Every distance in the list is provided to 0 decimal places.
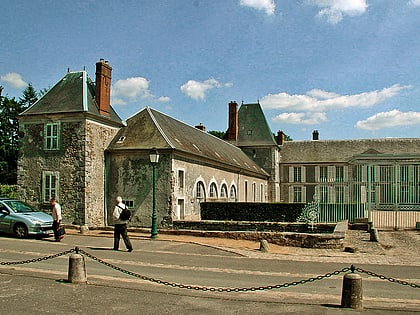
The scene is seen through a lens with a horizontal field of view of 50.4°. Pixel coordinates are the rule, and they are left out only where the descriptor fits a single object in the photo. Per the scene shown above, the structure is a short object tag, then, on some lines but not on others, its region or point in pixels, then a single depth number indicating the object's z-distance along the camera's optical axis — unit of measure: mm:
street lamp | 16039
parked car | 15078
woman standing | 14602
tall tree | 45219
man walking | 12492
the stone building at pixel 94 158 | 20828
